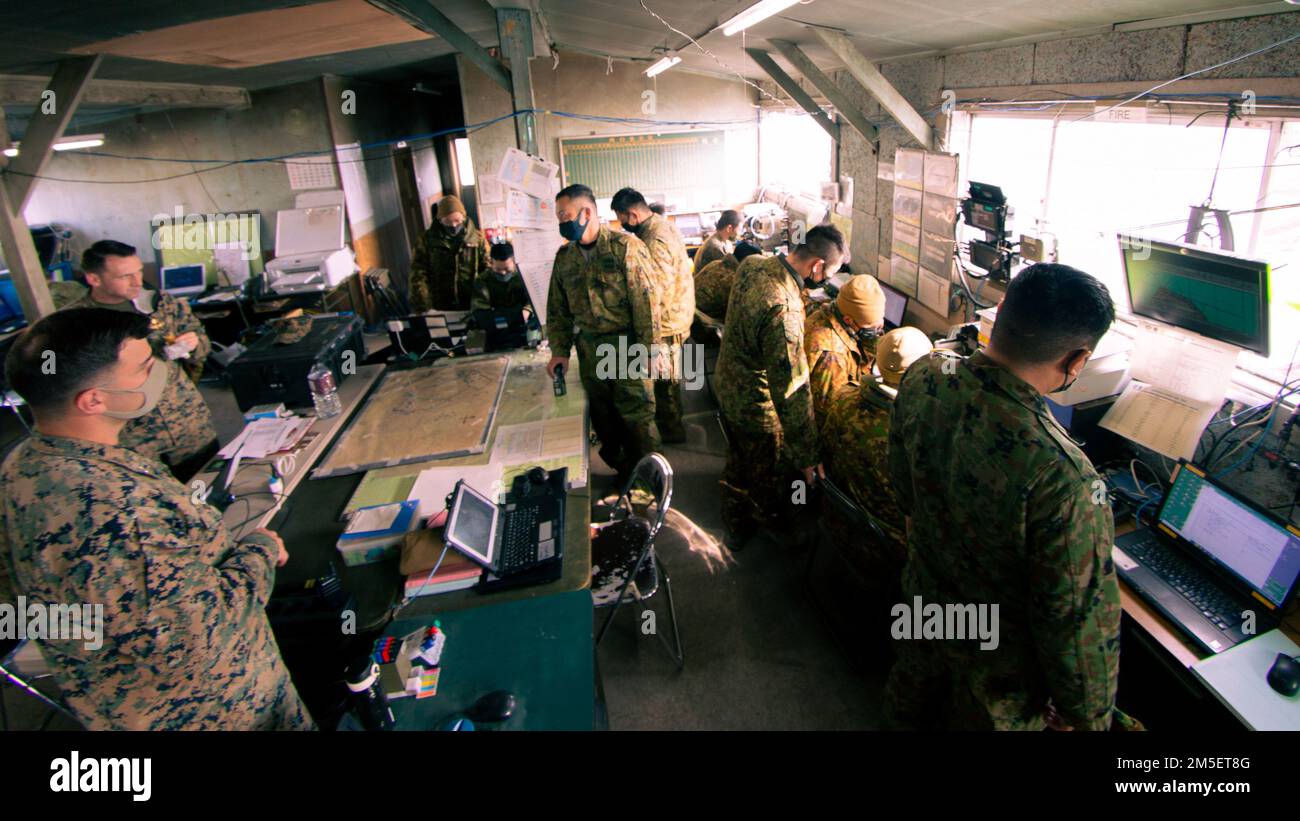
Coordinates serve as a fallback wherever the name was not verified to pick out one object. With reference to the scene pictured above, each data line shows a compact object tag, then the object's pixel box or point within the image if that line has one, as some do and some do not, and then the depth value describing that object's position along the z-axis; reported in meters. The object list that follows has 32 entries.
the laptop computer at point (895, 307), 4.16
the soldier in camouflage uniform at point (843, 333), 2.76
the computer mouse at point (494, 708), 1.45
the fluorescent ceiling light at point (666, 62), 4.65
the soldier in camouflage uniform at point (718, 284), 4.78
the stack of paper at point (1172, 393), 2.02
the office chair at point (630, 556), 2.18
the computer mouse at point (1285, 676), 1.49
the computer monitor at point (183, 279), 6.23
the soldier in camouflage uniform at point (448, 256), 4.96
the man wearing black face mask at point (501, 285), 4.11
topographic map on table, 2.57
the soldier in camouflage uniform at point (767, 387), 2.55
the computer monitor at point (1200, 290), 1.74
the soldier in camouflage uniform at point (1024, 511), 1.32
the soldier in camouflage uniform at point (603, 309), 3.19
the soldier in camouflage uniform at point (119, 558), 1.26
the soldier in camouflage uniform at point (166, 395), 2.79
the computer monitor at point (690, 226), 7.07
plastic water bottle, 2.96
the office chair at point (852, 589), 2.19
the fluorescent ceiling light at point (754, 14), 2.13
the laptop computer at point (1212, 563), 1.64
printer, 5.89
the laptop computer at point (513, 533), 1.89
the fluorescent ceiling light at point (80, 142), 5.06
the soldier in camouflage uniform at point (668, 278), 3.96
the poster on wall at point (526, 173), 3.60
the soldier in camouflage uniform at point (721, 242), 5.25
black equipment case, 2.93
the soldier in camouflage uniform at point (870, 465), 2.24
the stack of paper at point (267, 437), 2.59
